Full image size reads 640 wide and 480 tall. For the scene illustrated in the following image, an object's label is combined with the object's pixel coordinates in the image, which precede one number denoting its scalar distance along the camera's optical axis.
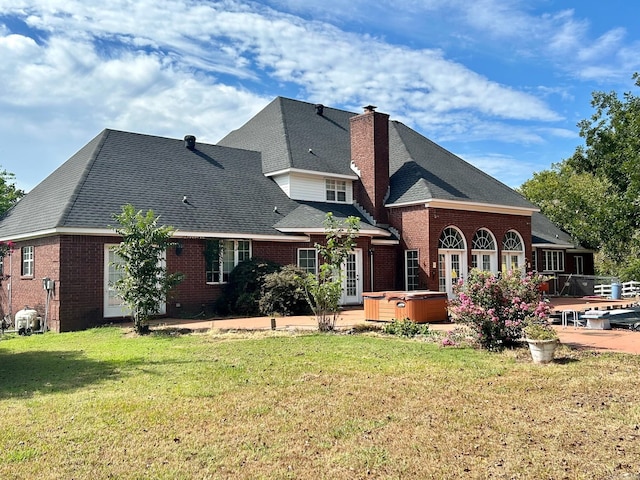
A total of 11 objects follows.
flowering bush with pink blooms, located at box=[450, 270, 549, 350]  11.02
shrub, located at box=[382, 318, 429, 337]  13.83
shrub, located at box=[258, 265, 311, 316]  18.50
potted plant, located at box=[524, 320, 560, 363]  9.77
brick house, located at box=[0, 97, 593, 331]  17.62
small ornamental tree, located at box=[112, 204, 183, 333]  15.00
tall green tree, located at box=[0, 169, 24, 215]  33.81
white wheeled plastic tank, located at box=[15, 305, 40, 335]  16.92
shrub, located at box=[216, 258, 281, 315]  18.89
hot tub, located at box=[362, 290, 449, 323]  15.83
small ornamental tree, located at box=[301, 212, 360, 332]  14.65
